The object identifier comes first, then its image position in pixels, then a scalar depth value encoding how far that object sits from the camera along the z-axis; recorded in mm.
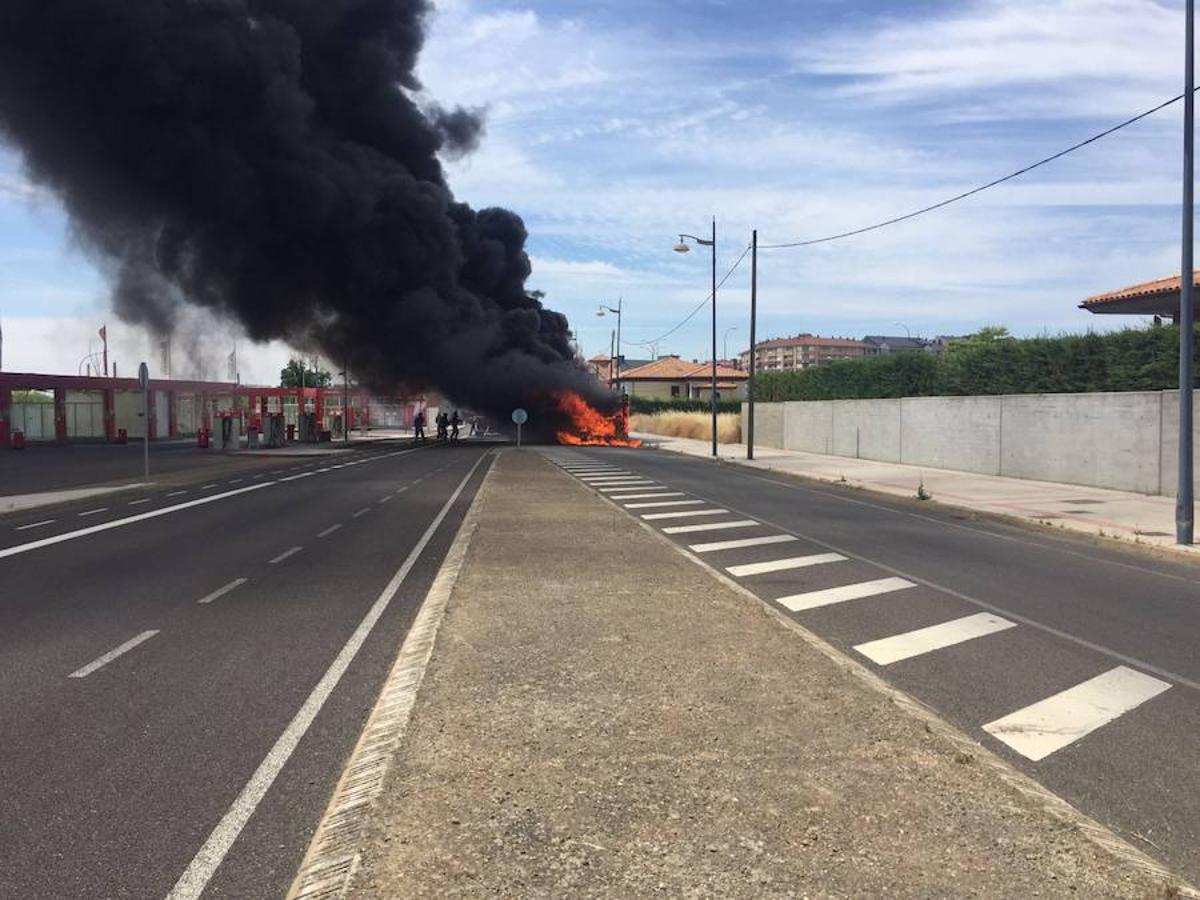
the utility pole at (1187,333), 12391
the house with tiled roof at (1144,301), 24641
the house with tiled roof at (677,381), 94875
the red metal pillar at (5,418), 43812
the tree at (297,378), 116919
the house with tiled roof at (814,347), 192125
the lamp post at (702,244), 35844
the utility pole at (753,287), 32656
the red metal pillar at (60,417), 48834
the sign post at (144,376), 21734
